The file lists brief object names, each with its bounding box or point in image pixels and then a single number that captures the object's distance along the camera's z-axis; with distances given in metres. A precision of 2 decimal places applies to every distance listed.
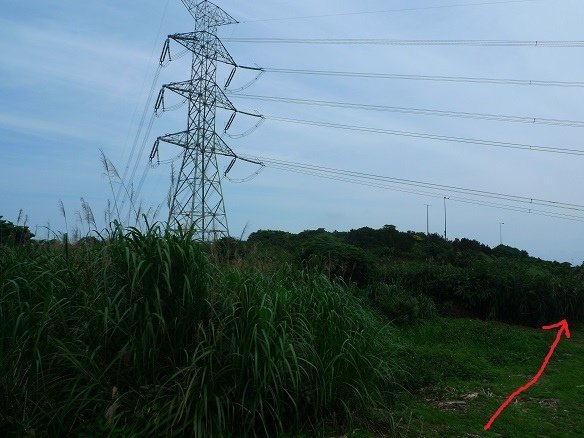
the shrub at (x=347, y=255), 14.70
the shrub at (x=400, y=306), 13.05
